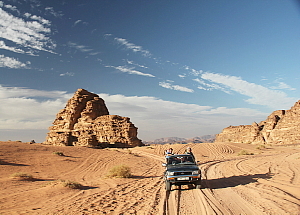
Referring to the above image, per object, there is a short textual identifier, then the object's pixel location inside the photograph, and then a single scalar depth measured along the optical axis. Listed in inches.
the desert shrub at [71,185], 379.6
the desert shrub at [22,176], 477.1
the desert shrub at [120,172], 517.3
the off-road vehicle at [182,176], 332.8
